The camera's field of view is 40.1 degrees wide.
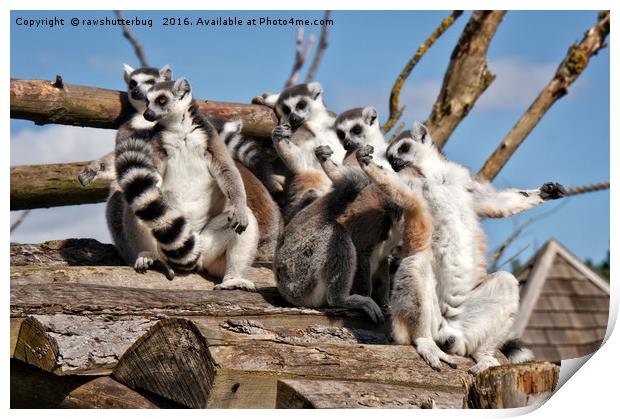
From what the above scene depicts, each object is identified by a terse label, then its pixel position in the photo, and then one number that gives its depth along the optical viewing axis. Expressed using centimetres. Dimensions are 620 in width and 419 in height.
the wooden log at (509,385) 366
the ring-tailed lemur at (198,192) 555
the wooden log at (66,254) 577
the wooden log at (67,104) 555
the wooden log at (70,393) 404
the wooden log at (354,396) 353
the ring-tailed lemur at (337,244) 523
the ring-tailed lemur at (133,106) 582
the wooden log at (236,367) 375
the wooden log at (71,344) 396
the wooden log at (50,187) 612
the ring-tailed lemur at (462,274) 462
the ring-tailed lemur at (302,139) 649
